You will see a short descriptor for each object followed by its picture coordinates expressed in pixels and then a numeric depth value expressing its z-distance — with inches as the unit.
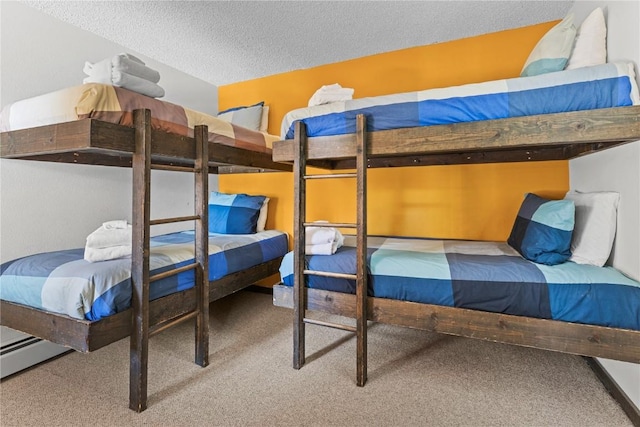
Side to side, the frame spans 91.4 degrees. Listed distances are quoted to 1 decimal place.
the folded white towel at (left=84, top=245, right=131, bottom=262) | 71.7
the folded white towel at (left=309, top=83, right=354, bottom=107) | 80.6
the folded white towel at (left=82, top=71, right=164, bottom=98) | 69.5
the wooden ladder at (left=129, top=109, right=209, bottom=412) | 65.7
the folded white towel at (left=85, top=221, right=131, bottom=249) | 72.9
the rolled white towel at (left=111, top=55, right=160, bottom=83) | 69.3
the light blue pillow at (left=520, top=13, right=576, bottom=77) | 68.5
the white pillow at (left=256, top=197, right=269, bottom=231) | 136.3
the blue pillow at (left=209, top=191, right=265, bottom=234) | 127.6
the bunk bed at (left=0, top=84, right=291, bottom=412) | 61.9
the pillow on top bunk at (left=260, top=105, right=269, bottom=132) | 140.9
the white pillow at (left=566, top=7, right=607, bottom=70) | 67.2
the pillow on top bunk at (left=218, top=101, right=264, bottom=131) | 139.4
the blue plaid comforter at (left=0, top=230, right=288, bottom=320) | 62.1
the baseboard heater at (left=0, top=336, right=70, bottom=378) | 78.5
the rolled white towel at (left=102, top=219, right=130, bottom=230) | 80.1
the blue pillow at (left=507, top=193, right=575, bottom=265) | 66.4
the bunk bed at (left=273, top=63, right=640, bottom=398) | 56.8
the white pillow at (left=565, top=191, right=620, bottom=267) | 66.3
